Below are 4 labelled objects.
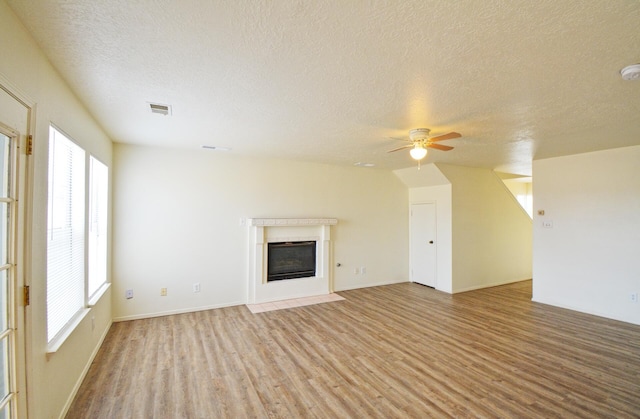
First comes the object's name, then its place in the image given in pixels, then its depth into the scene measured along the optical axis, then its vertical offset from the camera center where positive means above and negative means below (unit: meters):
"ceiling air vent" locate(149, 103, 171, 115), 2.66 +0.97
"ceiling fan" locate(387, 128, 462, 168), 3.17 +0.77
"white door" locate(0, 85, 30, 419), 1.44 -0.22
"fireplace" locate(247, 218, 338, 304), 4.93 -0.85
